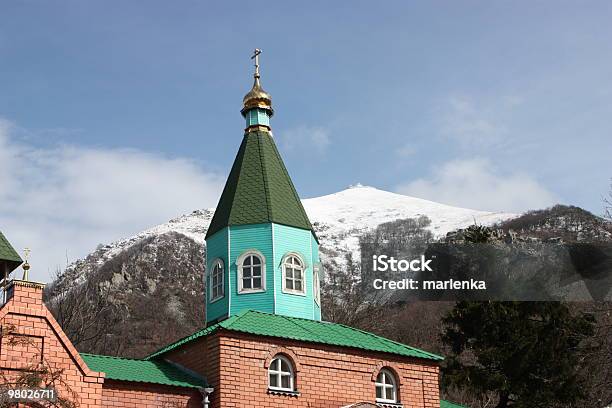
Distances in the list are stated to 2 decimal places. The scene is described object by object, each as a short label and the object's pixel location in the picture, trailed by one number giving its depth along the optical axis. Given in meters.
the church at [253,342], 17.69
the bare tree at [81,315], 41.38
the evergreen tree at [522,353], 33.84
